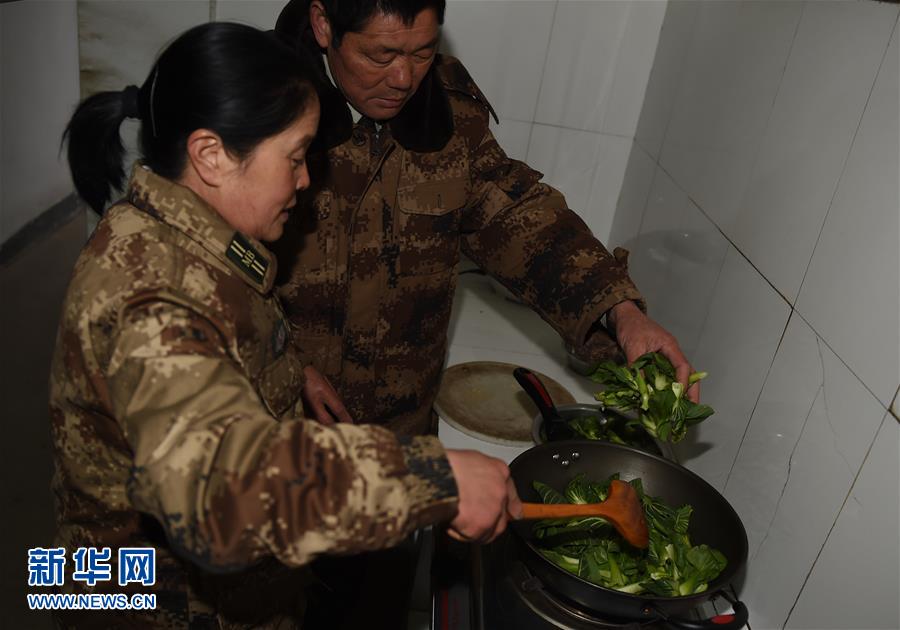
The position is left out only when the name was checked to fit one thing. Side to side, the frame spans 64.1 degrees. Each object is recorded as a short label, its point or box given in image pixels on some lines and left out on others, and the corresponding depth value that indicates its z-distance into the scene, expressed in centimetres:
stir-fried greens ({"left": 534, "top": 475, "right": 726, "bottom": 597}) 112
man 137
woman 73
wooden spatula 107
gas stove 111
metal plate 169
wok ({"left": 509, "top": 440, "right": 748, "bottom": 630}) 103
